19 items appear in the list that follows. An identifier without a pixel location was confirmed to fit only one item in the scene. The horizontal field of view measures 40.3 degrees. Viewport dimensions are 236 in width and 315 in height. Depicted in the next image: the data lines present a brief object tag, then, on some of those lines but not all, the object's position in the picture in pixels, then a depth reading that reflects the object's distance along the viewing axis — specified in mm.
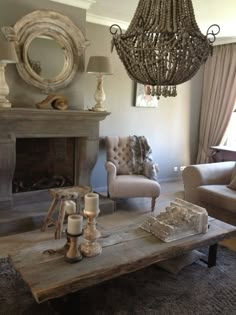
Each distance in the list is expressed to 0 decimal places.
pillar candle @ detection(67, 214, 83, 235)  2037
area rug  2227
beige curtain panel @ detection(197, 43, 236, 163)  5465
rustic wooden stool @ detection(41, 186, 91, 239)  3198
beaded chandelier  1721
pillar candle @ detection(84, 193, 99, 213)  2158
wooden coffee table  1844
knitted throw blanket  4613
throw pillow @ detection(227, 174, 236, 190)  3889
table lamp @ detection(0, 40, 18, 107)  3271
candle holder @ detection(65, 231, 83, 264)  2057
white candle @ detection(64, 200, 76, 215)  2350
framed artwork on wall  5145
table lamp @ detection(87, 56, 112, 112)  3957
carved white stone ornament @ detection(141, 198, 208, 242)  2463
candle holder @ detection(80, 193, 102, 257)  2158
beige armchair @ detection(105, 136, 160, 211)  4172
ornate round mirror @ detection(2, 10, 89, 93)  3631
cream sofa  3658
